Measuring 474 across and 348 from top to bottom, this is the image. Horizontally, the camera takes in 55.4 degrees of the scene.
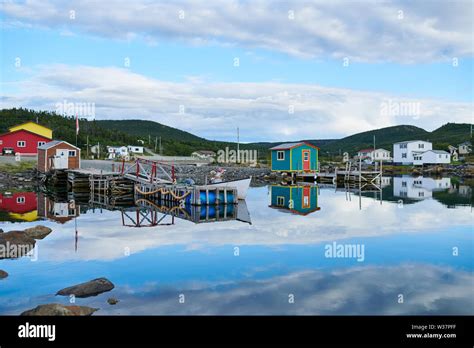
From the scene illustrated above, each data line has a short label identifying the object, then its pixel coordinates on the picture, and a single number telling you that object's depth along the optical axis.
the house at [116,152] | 74.12
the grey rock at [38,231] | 16.35
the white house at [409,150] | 79.75
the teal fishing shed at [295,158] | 48.44
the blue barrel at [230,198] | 27.22
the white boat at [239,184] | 27.72
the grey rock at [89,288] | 9.62
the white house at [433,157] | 76.38
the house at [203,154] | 88.64
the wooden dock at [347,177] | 50.62
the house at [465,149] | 95.69
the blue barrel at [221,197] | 26.79
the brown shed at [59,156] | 41.44
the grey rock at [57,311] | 7.78
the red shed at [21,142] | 54.00
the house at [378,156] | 95.16
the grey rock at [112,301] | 9.05
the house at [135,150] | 83.15
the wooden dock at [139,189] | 26.25
